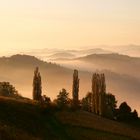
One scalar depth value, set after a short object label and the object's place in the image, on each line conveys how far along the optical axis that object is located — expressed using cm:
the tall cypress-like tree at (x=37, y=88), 12623
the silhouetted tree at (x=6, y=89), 15440
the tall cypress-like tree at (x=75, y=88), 13031
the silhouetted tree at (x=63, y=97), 12962
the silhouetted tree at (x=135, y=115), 12910
